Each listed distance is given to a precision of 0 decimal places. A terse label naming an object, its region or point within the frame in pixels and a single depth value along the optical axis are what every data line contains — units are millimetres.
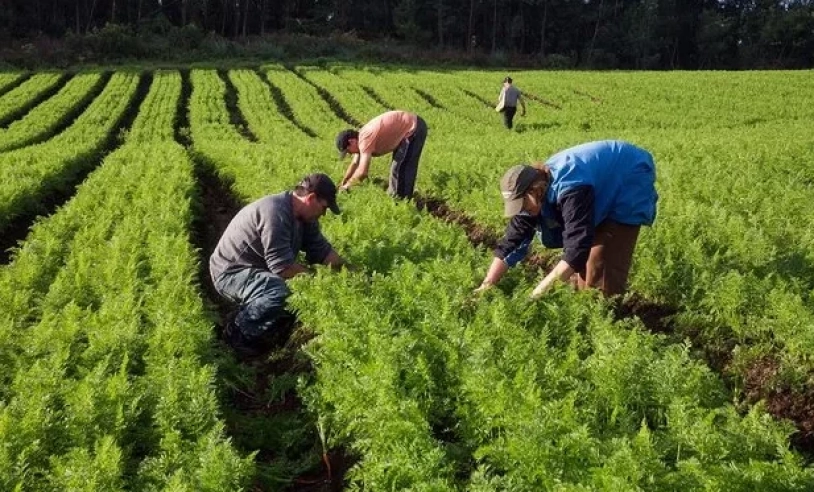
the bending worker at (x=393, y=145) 9523
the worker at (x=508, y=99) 24938
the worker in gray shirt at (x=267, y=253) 6566
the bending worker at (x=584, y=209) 5504
